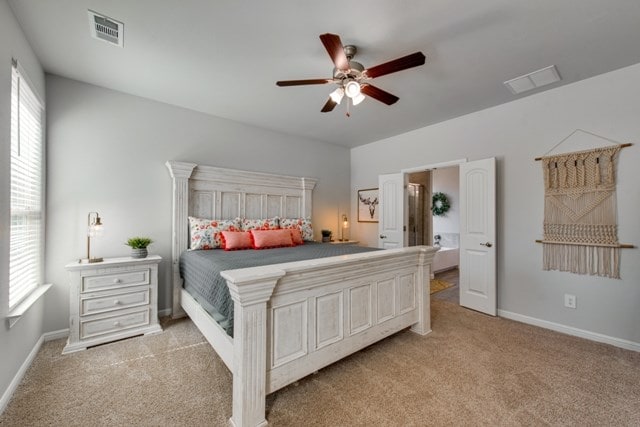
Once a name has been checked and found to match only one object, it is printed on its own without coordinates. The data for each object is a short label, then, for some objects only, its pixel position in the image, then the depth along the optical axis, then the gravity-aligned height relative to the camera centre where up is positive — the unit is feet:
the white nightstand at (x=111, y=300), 7.79 -2.67
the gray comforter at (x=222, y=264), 5.86 -1.38
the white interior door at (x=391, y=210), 14.14 +0.34
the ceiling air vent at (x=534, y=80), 8.17 +4.45
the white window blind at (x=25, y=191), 6.35 +0.65
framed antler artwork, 16.01 +0.71
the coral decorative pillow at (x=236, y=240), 10.18 -0.96
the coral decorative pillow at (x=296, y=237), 12.03 -0.95
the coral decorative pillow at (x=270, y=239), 10.71 -0.94
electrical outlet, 8.95 -2.85
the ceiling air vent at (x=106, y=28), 6.06 +4.49
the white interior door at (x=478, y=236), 10.54 -0.79
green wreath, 22.25 +1.05
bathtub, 17.82 -3.03
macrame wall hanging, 8.26 +0.13
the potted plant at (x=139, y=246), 9.06 -1.05
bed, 4.77 -2.20
